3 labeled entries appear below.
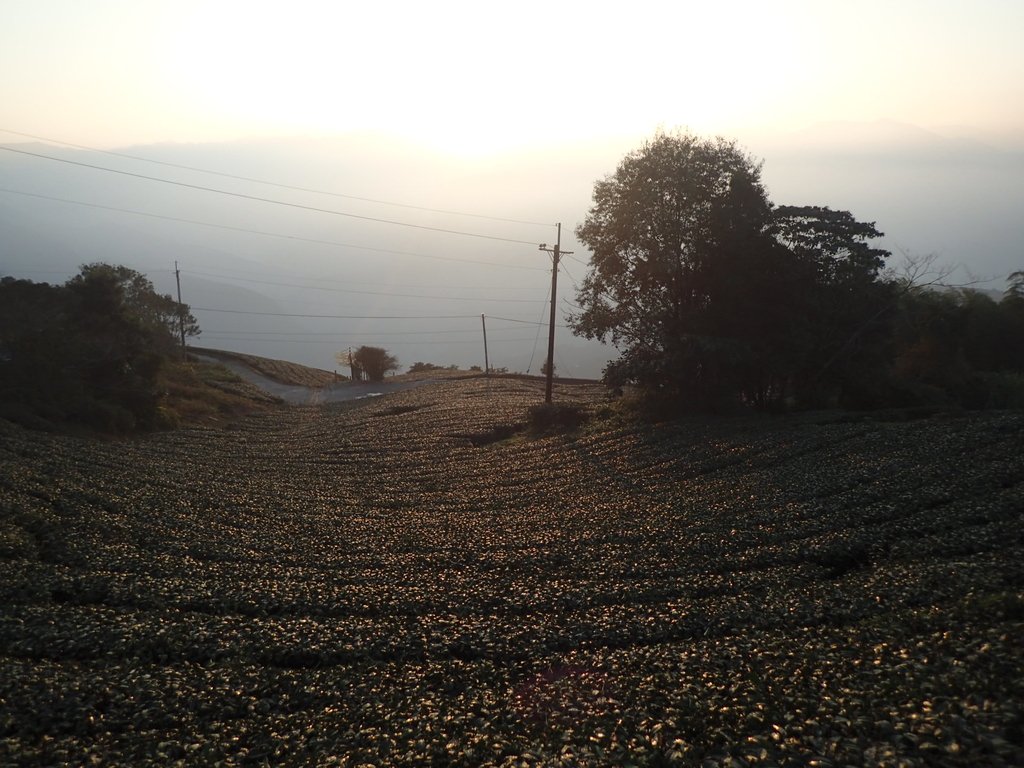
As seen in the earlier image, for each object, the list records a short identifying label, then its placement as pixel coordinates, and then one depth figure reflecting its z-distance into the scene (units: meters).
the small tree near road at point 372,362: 81.06
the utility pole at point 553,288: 39.41
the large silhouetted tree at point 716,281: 33.78
